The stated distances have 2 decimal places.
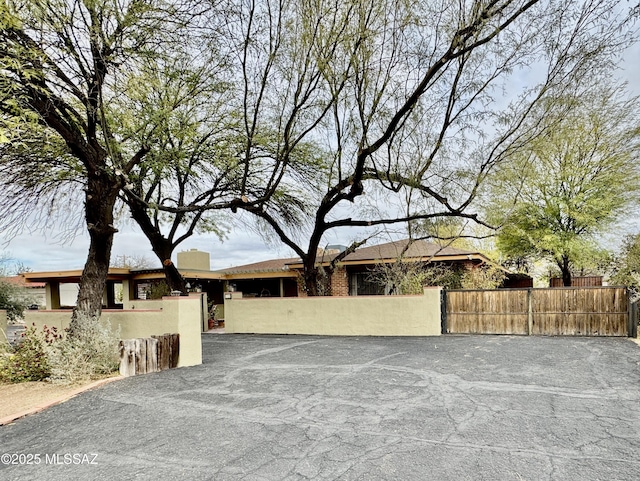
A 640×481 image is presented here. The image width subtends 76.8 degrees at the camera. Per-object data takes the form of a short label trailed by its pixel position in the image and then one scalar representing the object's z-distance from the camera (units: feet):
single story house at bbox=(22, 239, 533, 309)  54.49
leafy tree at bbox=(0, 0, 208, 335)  21.71
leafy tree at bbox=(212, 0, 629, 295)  26.78
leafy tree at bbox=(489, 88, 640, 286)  50.03
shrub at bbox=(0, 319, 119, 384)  22.89
